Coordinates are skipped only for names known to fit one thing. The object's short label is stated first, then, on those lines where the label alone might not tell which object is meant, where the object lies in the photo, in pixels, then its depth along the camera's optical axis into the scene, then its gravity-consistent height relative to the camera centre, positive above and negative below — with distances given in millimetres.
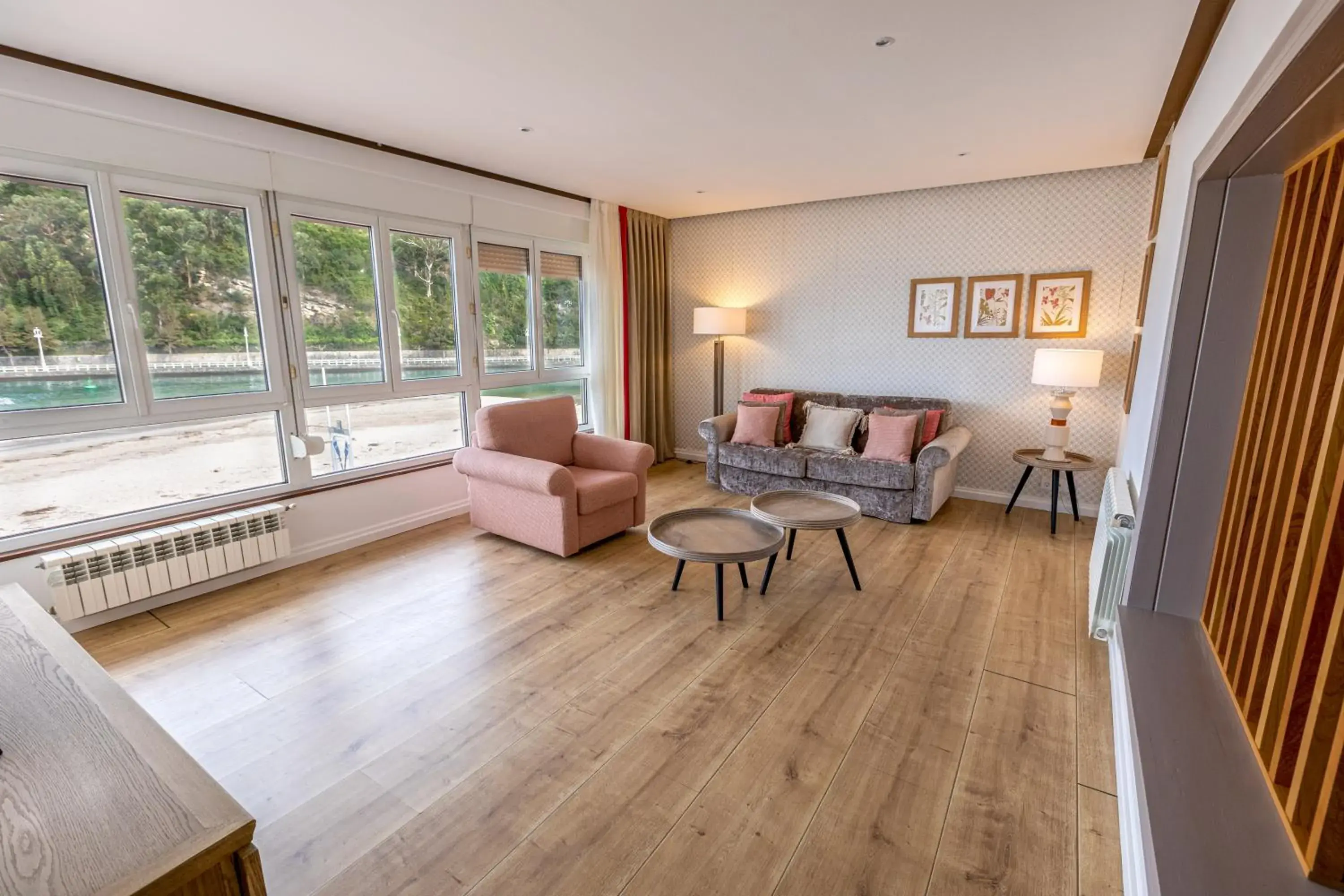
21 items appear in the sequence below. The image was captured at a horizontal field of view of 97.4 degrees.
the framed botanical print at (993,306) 4359 +313
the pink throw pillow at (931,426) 4395 -575
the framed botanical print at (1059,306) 4109 +301
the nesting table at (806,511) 2941 -849
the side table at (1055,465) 3787 -741
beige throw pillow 4645 -628
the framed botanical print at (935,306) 4570 +325
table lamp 3754 -171
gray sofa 4066 -898
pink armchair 3453 -813
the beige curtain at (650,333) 5594 +139
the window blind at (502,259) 4492 +681
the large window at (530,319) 4598 +234
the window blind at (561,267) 5020 +697
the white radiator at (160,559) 2590 -1013
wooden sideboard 770 -669
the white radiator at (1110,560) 2312 -856
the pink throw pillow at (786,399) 5023 -440
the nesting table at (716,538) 2652 -911
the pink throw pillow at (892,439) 4273 -653
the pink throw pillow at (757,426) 4840 -641
